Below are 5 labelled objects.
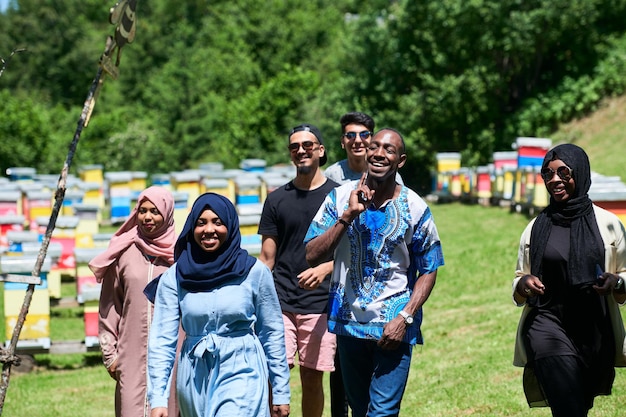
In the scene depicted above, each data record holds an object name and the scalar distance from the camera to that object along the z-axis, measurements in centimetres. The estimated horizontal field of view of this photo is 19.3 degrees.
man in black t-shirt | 1224
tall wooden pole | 1129
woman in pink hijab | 1159
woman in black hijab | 992
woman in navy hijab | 881
